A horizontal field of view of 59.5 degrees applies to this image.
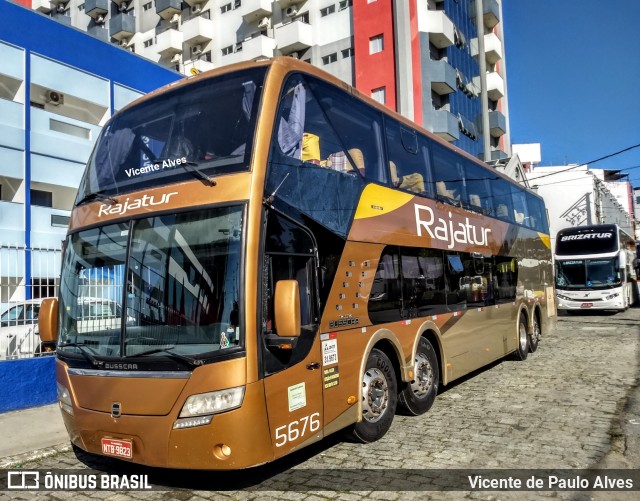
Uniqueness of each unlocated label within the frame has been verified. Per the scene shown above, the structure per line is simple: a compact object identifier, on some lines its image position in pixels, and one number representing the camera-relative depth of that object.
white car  8.12
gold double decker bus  4.44
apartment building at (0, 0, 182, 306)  15.21
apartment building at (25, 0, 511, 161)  28.94
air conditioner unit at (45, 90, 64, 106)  17.56
